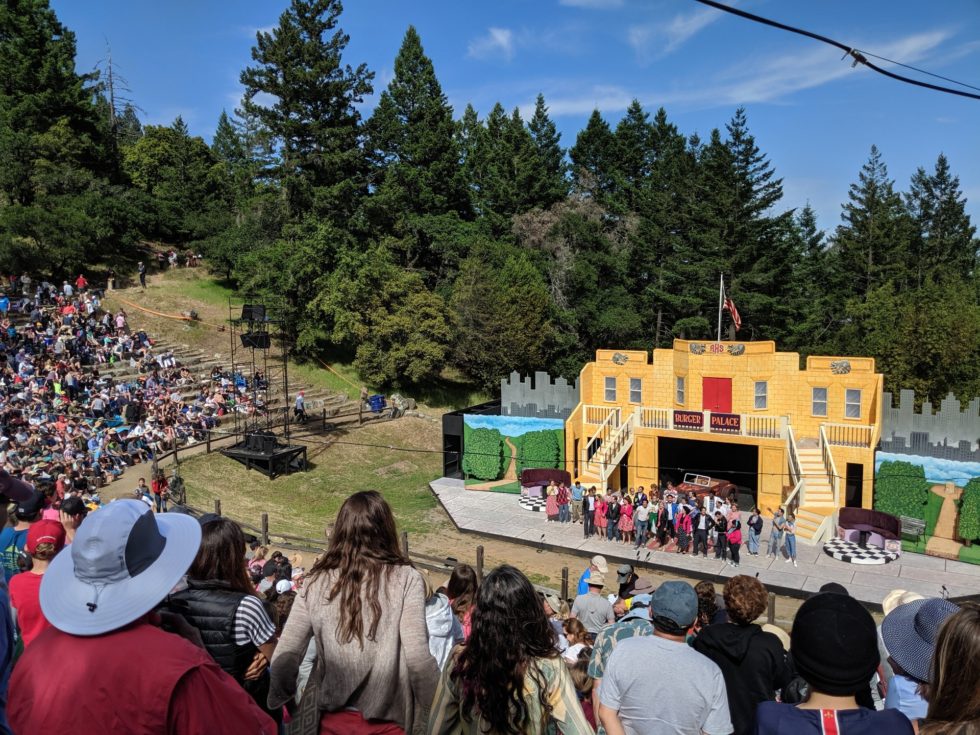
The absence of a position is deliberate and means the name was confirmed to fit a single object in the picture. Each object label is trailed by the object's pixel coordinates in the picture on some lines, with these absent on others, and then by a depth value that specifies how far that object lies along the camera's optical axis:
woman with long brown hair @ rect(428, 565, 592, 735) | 3.02
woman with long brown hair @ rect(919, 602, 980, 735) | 2.50
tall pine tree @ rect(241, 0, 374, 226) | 39.25
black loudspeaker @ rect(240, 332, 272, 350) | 28.80
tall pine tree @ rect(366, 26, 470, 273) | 43.84
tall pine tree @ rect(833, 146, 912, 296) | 47.19
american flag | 27.42
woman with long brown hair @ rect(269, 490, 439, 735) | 3.32
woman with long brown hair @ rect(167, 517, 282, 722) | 3.54
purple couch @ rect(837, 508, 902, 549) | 19.67
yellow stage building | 21.53
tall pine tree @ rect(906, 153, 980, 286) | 49.78
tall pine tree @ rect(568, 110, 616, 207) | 48.81
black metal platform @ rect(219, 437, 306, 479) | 24.94
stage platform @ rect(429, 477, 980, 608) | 17.09
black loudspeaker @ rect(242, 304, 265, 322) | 25.55
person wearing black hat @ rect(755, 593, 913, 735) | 2.73
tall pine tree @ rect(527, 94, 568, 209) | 49.06
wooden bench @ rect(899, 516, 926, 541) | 19.61
